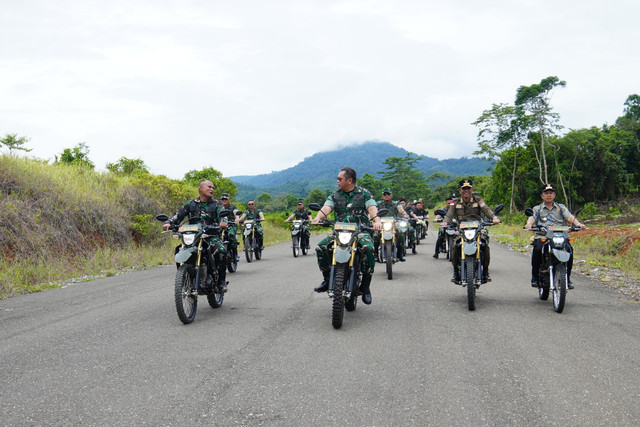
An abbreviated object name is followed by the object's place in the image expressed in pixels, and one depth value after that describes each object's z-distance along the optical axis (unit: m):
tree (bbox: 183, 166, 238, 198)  52.47
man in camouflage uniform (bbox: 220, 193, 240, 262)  12.64
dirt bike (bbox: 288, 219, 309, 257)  17.75
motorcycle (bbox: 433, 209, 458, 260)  8.40
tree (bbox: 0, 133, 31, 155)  37.79
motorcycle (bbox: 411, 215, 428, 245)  19.24
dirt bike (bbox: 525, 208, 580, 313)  7.05
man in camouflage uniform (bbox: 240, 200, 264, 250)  16.14
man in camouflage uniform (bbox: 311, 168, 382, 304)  6.78
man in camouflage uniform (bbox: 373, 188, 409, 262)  11.83
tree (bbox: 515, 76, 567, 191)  44.19
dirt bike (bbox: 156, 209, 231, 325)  6.43
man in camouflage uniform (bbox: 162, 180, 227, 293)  7.42
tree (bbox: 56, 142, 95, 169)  32.38
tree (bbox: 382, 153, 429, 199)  109.38
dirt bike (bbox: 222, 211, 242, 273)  12.30
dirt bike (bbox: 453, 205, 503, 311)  7.30
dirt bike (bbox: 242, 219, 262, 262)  15.78
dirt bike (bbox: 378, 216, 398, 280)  11.10
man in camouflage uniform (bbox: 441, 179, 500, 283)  8.40
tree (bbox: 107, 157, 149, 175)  22.82
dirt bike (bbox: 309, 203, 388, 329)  6.06
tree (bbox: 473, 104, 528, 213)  48.41
